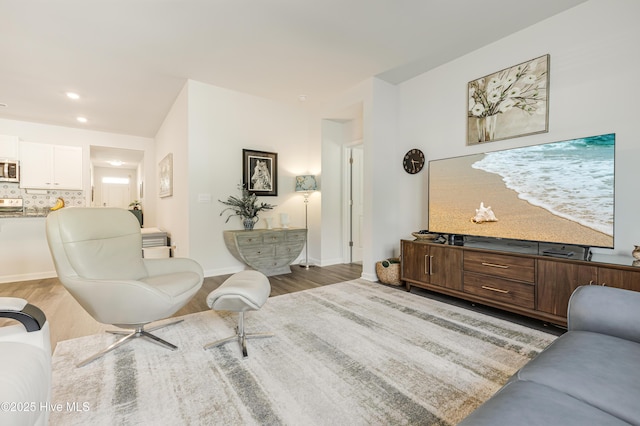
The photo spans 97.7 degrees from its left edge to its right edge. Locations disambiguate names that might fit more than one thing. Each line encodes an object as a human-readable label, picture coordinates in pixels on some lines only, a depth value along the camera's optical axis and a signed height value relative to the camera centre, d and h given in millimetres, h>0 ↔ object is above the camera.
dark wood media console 2057 -581
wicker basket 3600 -836
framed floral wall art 2703 +1124
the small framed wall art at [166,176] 4816 +590
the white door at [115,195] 9297 +424
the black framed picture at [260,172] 4386 +592
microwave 4645 +604
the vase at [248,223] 4199 -220
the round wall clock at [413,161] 3744 +665
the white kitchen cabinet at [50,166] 4902 +750
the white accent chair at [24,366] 762 -513
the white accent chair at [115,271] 1756 -480
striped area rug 1376 -1002
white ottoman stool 1830 -592
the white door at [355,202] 5113 +134
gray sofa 743 -536
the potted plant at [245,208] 4211 +7
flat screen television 2199 +166
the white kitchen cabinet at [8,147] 4676 +1001
